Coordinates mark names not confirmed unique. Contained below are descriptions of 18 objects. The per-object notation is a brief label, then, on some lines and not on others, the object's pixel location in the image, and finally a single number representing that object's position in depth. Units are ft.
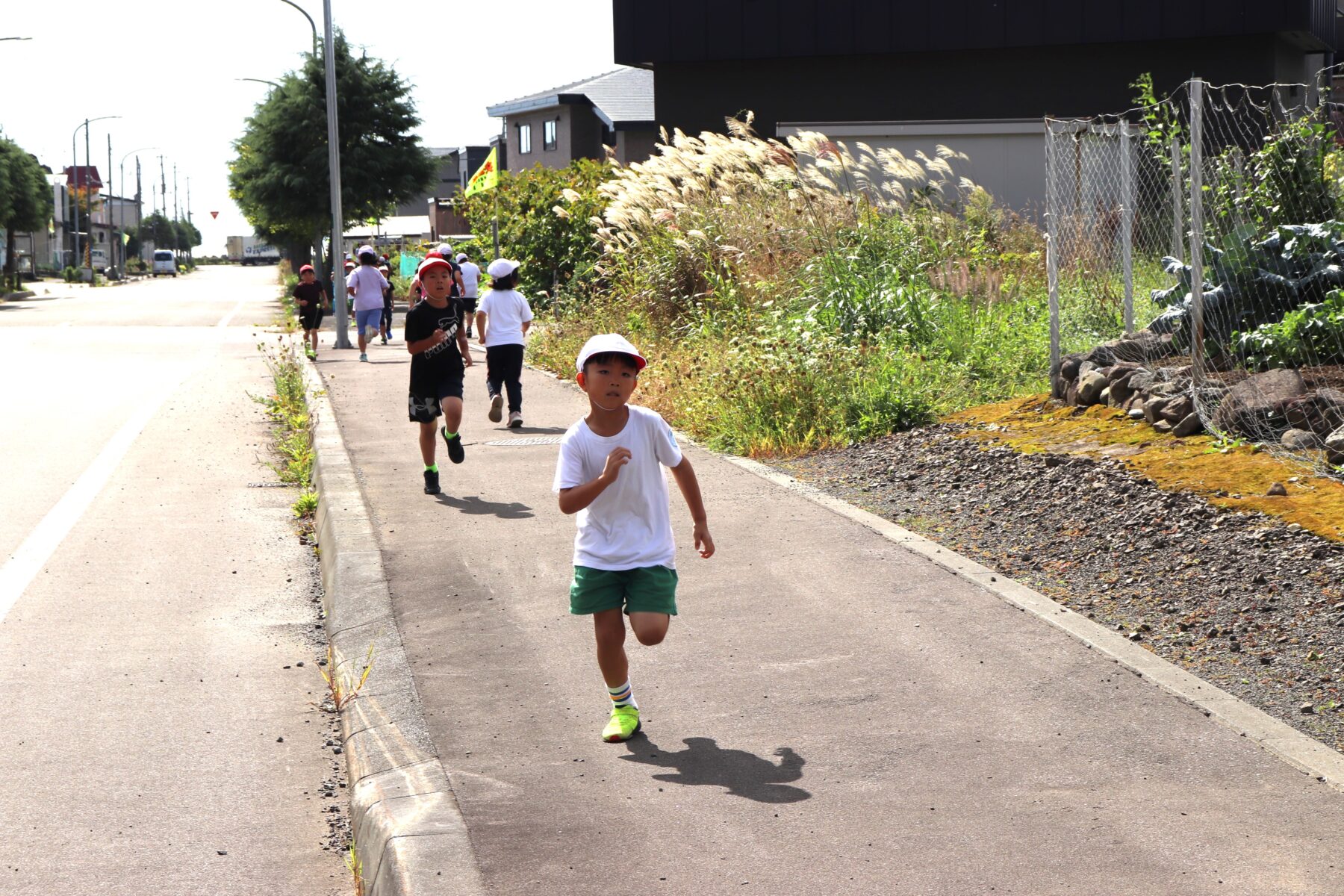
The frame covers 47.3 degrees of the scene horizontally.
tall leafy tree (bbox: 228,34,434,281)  151.64
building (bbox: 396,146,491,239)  249.14
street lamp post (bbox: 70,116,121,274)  251.74
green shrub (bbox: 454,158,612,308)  84.33
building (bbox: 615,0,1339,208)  105.60
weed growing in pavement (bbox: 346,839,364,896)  13.58
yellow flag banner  94.07
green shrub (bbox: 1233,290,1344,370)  28.25
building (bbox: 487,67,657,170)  160.35
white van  360.48
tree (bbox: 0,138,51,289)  214.69
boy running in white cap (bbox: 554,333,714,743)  16.11
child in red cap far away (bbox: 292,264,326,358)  77.46
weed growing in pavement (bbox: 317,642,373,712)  18.33
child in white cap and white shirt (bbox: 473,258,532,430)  41.91
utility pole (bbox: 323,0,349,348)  81.66
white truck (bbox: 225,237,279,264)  508.53
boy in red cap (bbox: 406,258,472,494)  32.58
